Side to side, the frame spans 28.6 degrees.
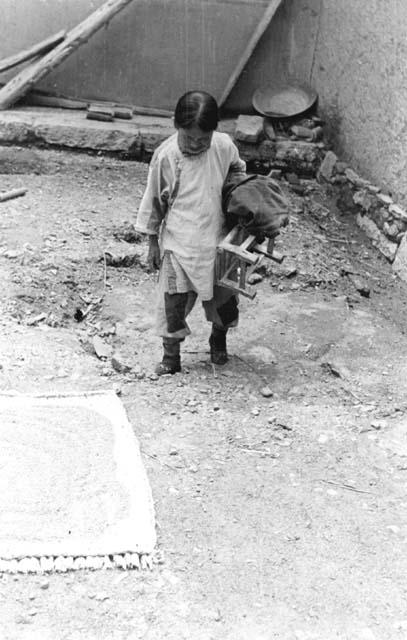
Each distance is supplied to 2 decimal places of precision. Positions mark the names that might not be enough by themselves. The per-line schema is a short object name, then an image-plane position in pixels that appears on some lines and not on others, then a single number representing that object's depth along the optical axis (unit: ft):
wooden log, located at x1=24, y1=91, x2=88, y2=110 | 26.12
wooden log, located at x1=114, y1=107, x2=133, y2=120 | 25.25
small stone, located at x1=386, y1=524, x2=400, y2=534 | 10.18
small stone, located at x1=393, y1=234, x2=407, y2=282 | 19.76
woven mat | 9.07
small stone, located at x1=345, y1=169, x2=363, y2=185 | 22.21
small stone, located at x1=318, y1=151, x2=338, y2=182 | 23.89
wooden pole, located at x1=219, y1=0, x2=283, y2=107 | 25.29
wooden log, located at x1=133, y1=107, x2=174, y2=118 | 26.27
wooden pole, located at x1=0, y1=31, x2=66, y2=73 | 25.14
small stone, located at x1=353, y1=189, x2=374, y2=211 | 21.66
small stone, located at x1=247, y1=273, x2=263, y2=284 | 18.12
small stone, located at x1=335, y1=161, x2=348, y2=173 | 23.25
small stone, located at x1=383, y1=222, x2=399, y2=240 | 20.26
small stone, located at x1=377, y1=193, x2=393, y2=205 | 20.68
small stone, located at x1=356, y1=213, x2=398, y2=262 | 20.51
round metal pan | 25.22
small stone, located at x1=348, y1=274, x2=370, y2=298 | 18.57
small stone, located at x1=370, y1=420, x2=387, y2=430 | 12.63
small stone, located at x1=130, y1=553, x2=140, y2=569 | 8.97
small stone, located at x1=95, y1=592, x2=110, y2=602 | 8.48
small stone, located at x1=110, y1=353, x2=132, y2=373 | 13.75
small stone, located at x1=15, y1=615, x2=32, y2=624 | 8.09
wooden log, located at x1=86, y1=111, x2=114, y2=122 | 24.85
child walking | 12.22
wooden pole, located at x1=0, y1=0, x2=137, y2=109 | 24.50
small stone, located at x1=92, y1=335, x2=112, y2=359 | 14.39
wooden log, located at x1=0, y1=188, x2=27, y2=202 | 19.76
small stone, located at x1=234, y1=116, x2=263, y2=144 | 23.93
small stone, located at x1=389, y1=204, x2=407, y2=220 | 19.86
